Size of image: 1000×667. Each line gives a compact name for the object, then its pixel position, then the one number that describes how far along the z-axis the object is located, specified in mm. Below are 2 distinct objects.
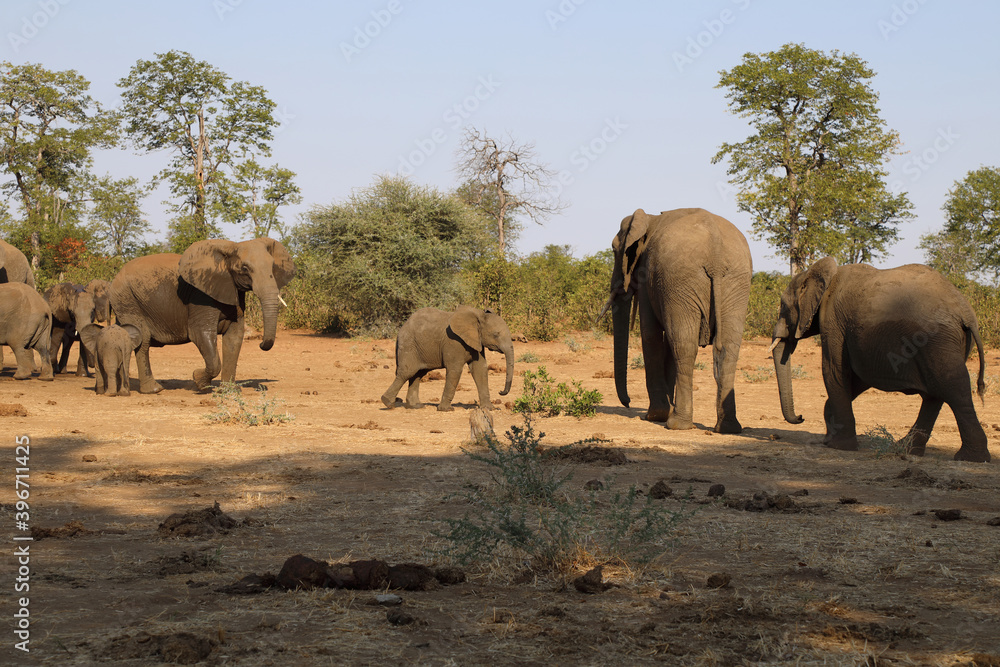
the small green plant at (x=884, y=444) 9273
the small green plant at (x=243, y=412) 11344
